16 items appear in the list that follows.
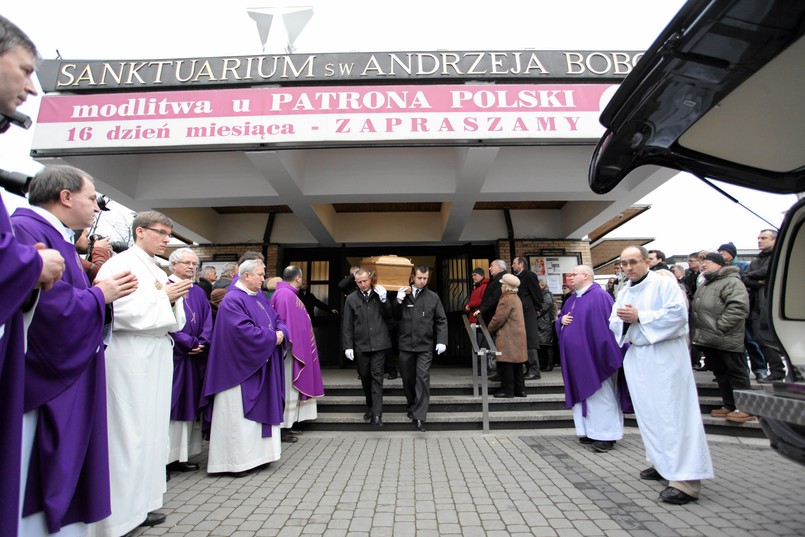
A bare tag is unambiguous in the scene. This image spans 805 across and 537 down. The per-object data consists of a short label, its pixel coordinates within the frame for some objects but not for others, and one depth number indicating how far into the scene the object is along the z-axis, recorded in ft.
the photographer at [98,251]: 11.82
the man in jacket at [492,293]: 19.53
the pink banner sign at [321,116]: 16.53
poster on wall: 28.89
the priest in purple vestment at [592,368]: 14.11
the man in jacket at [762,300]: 16.65
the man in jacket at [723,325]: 15.17
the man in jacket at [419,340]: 16.22
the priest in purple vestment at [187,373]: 12.29
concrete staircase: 16.66
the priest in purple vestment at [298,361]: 15.69
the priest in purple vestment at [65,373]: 5.74
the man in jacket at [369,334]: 16.56
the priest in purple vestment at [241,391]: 11.74
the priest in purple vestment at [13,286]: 4.22
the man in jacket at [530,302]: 20.74
